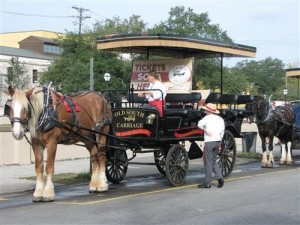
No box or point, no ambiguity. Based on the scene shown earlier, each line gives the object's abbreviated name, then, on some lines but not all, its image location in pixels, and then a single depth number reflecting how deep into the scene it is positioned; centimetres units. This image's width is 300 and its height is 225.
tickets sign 1366
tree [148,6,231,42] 7262
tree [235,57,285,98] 10594
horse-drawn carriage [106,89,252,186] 1144
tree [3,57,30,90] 6194
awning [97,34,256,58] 1228
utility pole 6245
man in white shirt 1139
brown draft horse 928
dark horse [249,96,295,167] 1550
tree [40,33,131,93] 4950
